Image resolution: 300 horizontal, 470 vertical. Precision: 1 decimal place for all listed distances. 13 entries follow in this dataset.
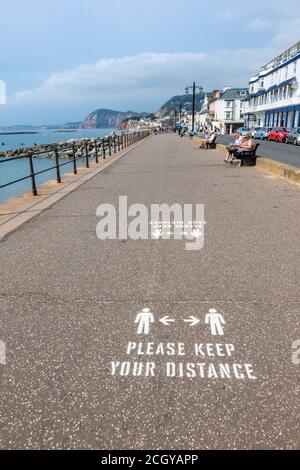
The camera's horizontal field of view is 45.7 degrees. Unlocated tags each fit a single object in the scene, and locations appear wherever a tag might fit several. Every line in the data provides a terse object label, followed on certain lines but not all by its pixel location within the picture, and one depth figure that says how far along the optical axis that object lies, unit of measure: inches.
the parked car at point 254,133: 1894.4
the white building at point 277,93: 1867.6
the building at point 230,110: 3582.7
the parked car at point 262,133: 1749.6
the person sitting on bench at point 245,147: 567.8
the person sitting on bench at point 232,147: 594.2
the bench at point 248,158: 569.6
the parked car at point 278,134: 1473.9
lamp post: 2255.4
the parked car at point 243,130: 2175.6
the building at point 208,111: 4325.8
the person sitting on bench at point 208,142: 1012.5
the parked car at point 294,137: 1310.3
